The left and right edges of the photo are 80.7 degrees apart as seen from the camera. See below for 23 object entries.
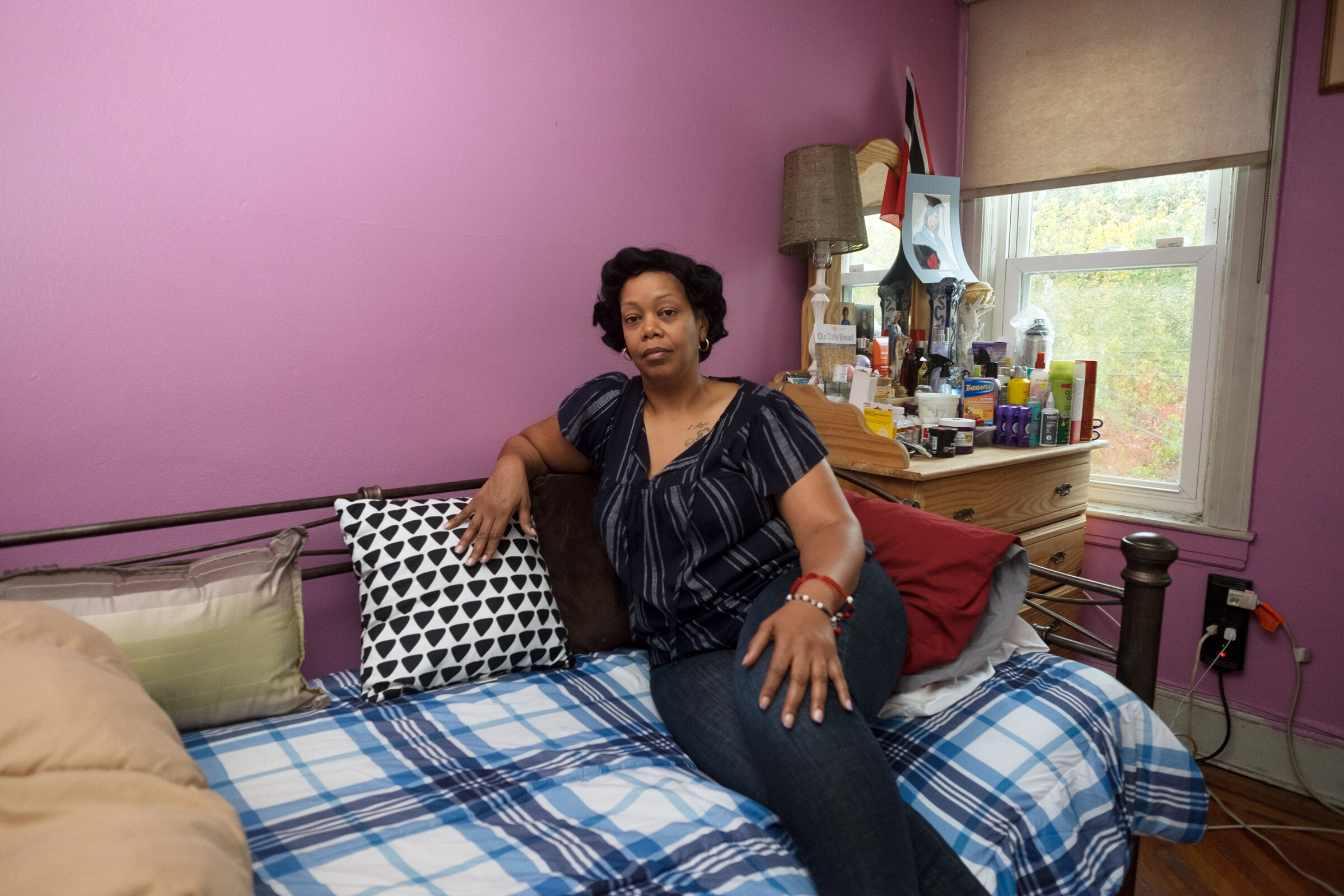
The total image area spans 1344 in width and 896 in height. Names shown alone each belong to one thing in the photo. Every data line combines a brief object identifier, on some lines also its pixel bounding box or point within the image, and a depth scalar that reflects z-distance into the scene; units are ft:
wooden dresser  6.63
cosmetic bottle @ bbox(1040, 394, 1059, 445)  7.78
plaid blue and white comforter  3.11
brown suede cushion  5.24
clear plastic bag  8.51
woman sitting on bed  3.20
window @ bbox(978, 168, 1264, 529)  7.74
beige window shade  7.24
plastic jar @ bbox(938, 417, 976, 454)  7.30
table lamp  7.16
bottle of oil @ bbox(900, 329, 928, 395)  8.33
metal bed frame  4.69
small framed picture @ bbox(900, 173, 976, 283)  8.41
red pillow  4.41
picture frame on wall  6.67
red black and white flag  8.49
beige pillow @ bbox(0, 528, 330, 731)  3.91
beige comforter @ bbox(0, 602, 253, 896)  1.84
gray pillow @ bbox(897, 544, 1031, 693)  4.50
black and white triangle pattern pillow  4.63
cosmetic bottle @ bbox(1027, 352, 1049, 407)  7.92
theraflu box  7.92
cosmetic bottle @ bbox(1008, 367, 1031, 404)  8.04
